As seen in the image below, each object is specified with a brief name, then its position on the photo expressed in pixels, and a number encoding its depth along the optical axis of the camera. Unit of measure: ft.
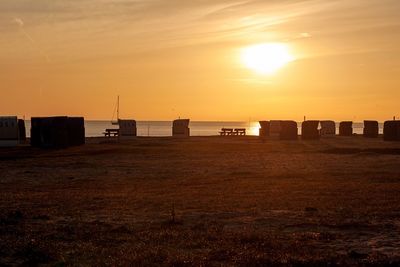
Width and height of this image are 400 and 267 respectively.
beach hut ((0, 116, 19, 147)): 174.91
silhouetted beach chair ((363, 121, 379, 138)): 257.14
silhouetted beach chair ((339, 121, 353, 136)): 285.02
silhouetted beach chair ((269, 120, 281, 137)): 242.99
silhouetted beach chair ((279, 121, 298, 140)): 230.68
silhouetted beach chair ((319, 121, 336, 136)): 309.83
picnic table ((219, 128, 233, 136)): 278.50
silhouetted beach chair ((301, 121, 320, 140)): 229.25
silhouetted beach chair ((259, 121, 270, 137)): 248.22
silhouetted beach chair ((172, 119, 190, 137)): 270.67
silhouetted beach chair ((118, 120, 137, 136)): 223.92
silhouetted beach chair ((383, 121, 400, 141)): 219.00
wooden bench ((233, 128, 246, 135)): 278.46
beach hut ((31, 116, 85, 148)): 169.89
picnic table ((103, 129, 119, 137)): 249.55
